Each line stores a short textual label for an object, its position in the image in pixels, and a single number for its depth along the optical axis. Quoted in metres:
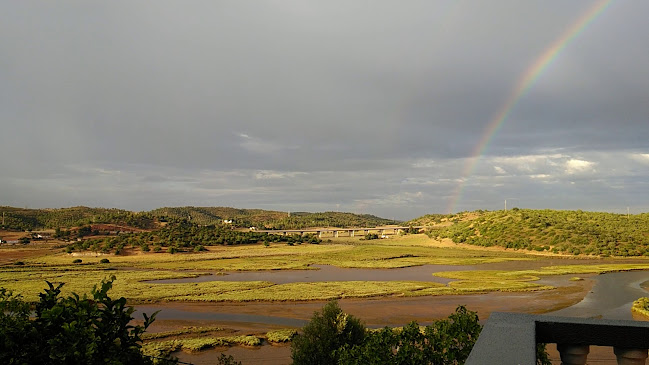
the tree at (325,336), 19.97
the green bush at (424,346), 7.66
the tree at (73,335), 5.40
